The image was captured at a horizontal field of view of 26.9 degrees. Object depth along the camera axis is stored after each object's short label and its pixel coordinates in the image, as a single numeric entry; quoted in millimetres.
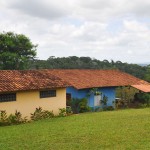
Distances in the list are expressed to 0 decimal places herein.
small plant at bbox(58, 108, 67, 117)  23778
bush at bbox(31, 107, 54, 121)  21938
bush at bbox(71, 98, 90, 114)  27823
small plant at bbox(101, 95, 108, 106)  31172
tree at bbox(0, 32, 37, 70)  41219
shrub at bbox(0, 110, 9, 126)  19530
